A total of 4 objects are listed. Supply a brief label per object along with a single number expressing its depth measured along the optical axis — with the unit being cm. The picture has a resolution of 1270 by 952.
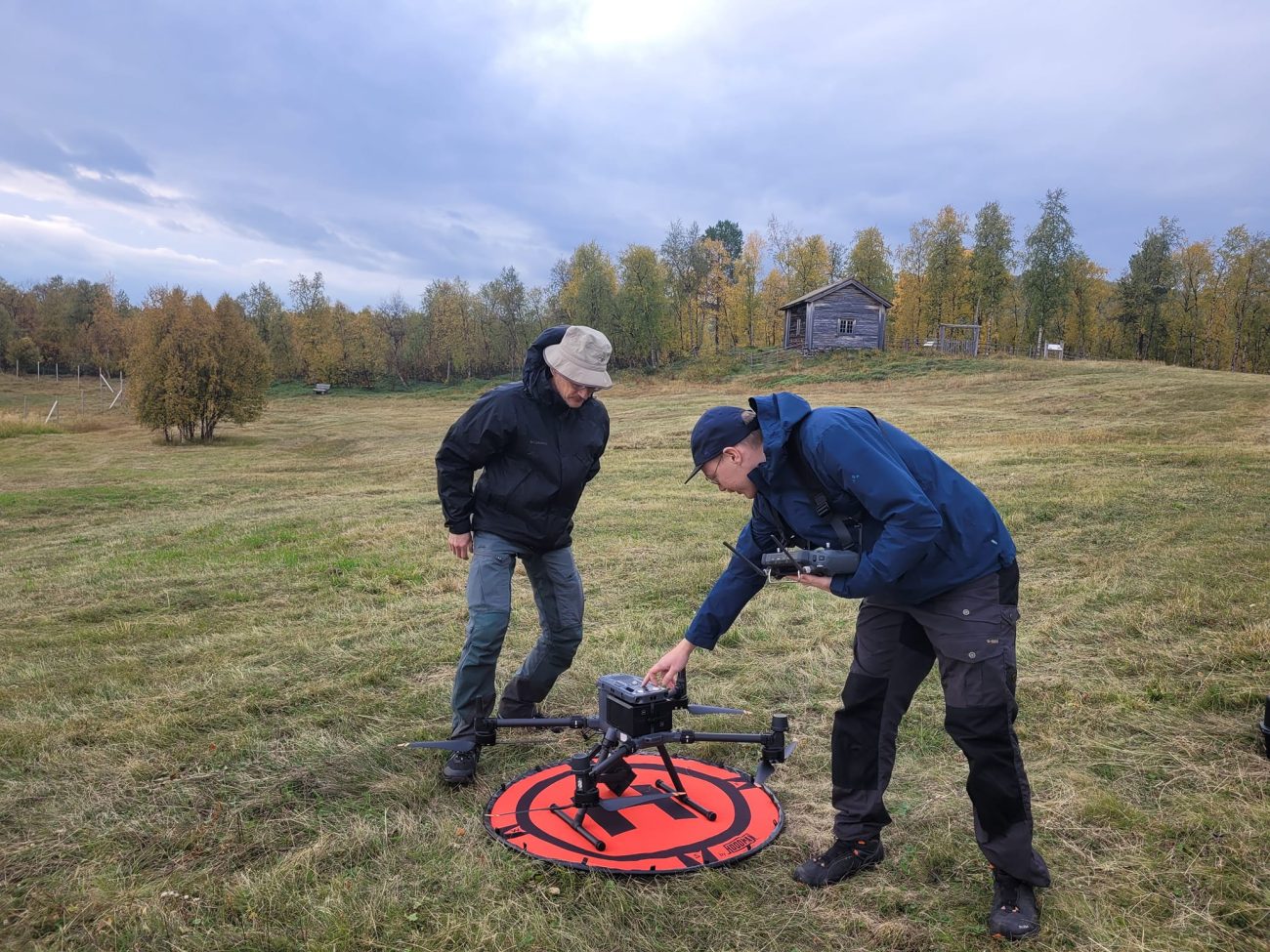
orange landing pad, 399
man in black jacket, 489
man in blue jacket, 318
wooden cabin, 4984
